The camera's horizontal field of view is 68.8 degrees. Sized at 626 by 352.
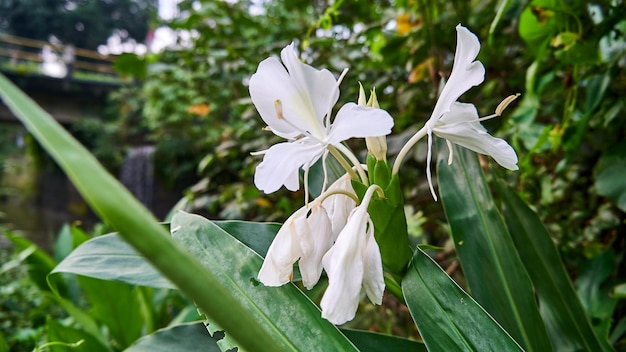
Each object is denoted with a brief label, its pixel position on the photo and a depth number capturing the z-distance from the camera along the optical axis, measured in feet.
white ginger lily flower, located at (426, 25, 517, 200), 1.04
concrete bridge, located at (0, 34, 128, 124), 23.15
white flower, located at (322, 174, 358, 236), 1.14
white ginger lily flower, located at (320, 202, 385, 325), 0.92
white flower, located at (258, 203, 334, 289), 1.06
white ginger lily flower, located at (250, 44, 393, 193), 1.04
